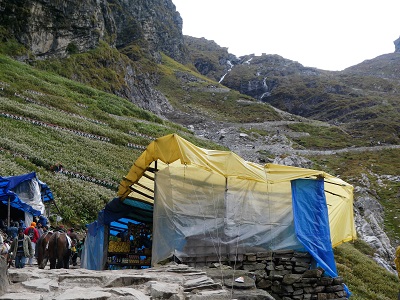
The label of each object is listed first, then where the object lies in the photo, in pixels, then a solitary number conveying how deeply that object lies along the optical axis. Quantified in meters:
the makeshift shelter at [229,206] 9.48
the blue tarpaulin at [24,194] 17.15
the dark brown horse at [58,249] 11.41
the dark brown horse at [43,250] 11.55
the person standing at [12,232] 13.92
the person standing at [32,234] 13.75
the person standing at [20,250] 11.71
